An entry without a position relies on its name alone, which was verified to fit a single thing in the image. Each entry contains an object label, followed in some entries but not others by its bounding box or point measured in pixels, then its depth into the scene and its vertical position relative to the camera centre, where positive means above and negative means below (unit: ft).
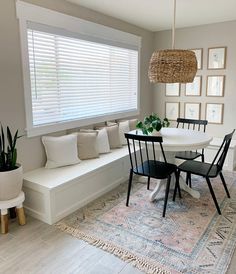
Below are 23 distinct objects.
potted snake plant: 7.73 -2.33
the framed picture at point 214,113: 14.85 -1.07
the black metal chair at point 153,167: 8.67 -2.68
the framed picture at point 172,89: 16.12 +0.34
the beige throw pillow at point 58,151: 9.96 -2.18
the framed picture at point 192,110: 15.60 -0.97
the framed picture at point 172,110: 16.40 -1.01
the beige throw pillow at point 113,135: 12.68 -2.03
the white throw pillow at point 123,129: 13.53 -1.85
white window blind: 9.68 +0.75
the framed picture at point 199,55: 14.92 +2.27
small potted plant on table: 10.19 -1.25
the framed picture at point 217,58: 14.26 +2.04
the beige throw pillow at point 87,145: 10.98 -2.15
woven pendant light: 8.70 +0.99
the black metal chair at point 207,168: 8.98 -2.73
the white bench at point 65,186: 8.49 -3.28
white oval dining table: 9.07 -1.72
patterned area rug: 6.70 -4.23
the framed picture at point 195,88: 15.25 +0.39
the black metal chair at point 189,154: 11.35 -2.70
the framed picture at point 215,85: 14.55 +0.53
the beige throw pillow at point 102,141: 11.84 -2.15
